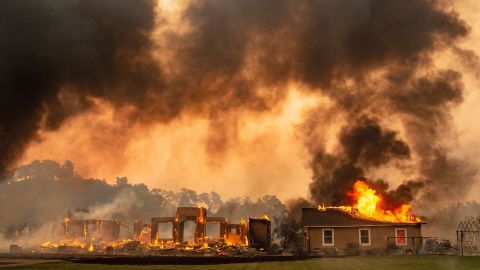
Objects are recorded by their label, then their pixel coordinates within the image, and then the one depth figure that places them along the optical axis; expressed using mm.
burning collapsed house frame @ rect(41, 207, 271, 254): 48719
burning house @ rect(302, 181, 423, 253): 43781
